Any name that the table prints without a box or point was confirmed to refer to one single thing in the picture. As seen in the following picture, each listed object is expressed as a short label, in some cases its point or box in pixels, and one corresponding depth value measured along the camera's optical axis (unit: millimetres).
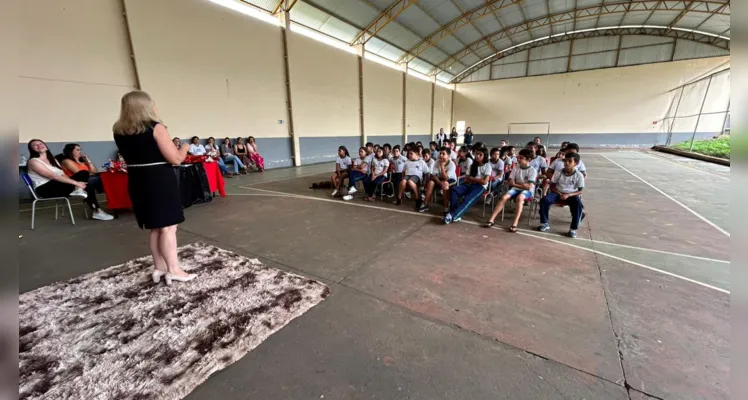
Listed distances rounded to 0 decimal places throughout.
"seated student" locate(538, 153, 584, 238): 3535
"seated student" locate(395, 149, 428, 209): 4934
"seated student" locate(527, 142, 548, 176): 4945
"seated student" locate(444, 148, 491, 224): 4121
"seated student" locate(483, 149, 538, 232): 3852
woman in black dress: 2006
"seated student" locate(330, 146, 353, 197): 5848
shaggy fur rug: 1560
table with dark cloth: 4281
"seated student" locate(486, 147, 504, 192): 4452
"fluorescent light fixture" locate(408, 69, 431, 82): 16659
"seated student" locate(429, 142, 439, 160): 6085
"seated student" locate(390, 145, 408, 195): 5291
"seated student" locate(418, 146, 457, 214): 4598
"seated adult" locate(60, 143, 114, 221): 4266
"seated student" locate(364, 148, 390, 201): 5336
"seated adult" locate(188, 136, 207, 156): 7363
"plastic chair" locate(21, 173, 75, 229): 3849
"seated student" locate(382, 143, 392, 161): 5598
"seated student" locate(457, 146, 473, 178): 5621
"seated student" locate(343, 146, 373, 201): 5562
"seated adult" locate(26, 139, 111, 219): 3818
